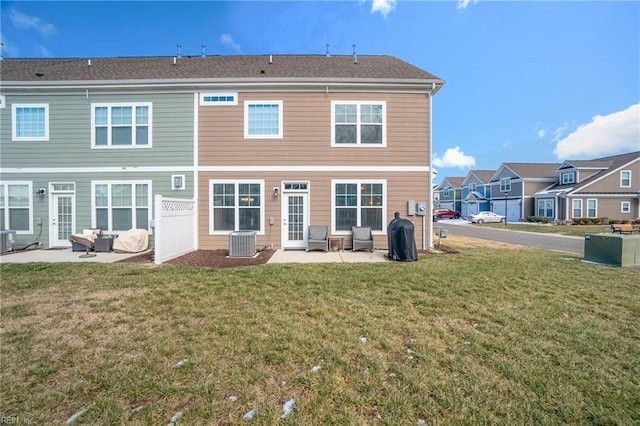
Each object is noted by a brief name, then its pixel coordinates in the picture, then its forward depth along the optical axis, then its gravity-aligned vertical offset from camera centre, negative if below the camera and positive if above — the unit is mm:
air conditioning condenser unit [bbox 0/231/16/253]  8883 -1095
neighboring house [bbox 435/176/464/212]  46812 +2963
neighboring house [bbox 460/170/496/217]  39281 +2716
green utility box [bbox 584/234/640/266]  7367 -1070
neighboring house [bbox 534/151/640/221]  26906 +1522
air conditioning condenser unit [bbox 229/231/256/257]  8531 -1127
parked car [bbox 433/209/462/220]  39062 -608
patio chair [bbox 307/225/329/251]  9359 -1001
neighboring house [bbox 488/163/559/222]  32219 +3064
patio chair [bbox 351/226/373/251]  9391 -991
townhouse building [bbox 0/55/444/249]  9805 +1879
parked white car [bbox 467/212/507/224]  30844 -916
